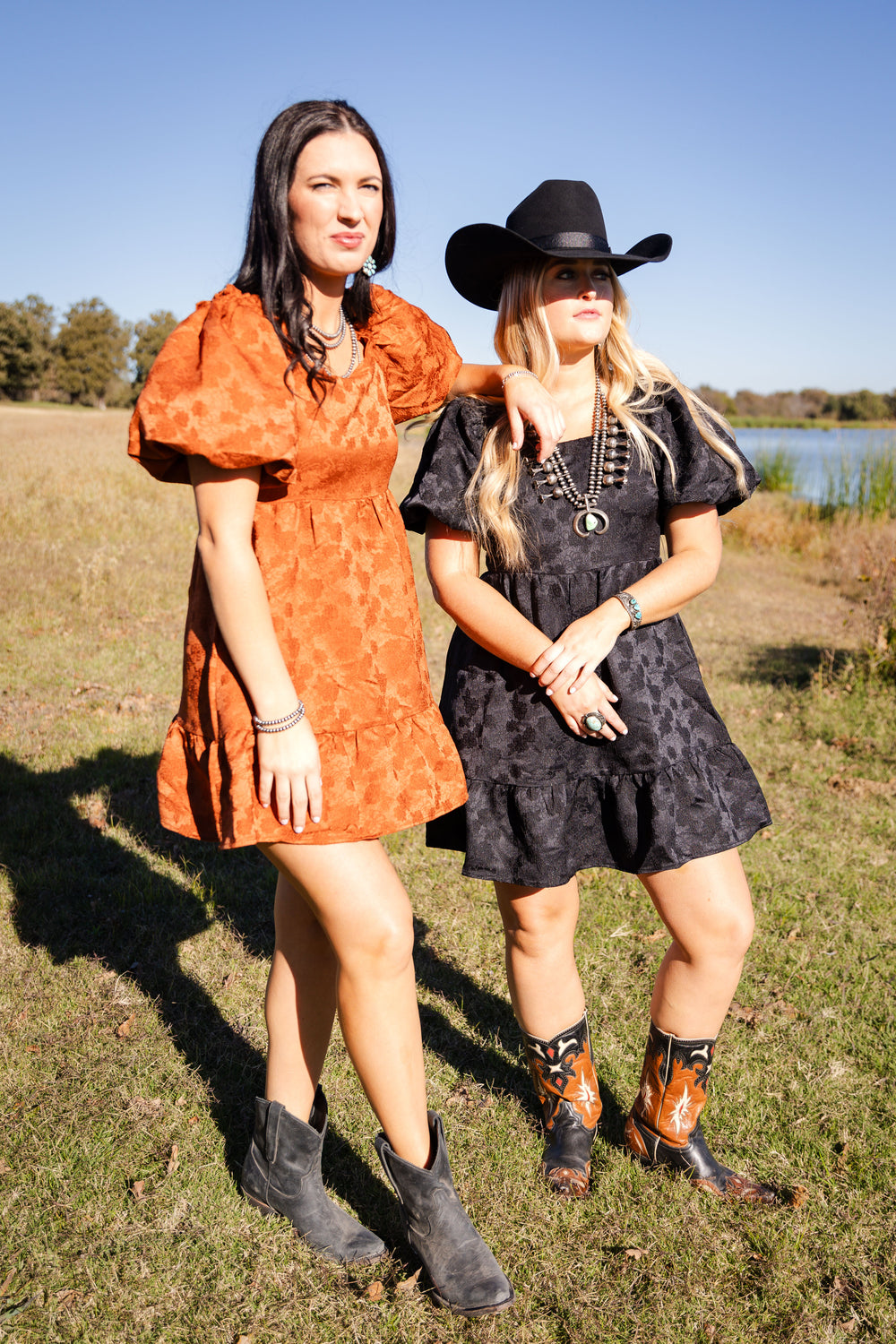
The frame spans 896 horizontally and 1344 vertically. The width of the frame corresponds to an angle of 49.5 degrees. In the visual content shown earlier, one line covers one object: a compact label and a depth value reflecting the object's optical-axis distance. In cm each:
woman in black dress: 226
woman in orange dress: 171
